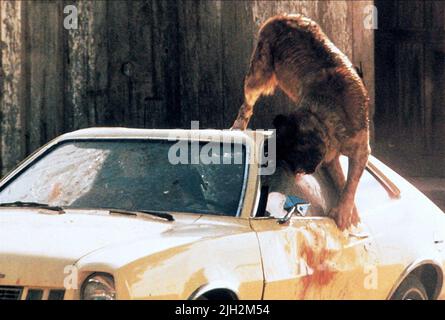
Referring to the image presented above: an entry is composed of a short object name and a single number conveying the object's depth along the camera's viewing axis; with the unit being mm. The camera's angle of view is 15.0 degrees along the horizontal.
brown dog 9117
